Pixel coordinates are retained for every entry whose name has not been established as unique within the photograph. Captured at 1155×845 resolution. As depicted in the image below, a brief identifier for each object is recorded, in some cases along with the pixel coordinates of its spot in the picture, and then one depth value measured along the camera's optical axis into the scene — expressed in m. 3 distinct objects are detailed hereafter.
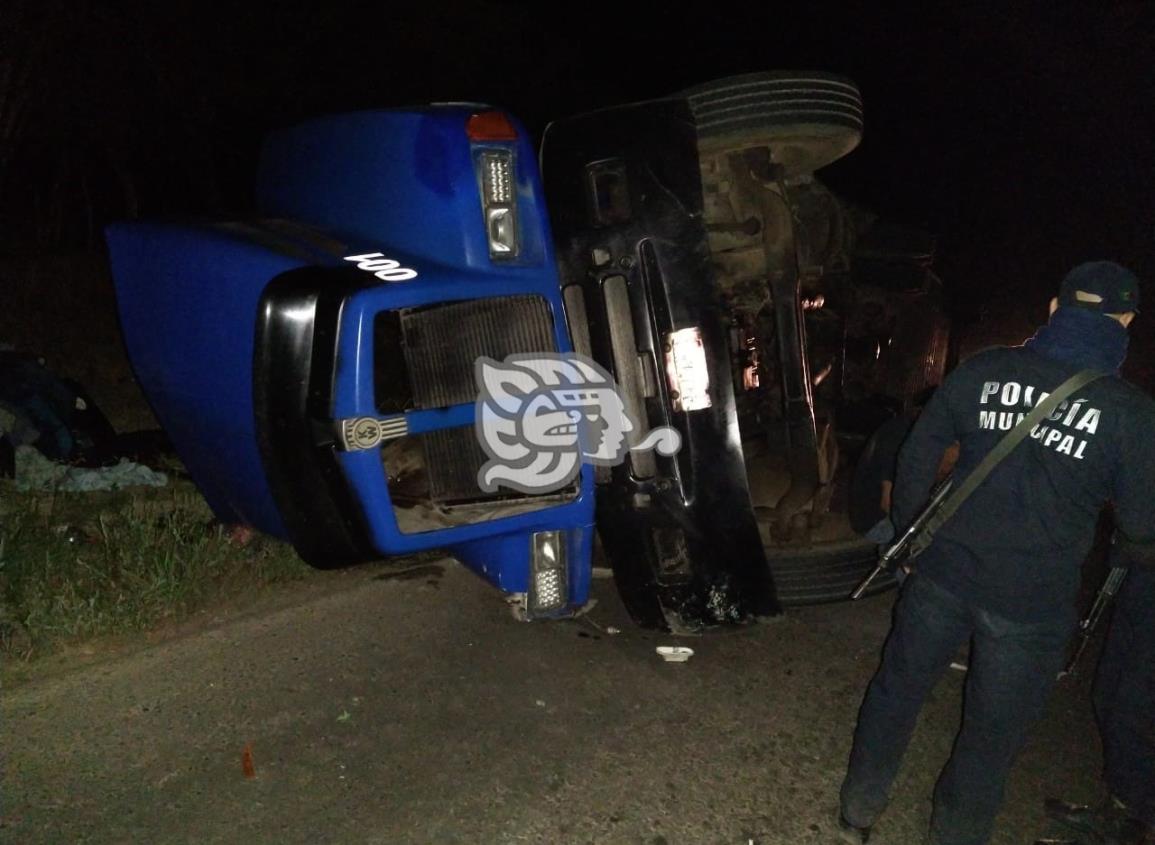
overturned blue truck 2.99
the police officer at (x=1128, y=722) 2.91
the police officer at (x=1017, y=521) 2.49
